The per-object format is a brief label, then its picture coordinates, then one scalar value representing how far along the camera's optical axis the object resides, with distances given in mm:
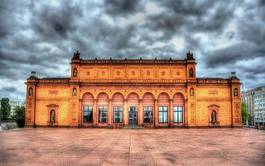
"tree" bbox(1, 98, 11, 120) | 106200
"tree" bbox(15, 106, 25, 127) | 50969
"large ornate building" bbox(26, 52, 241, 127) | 48531
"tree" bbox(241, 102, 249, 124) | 86562
